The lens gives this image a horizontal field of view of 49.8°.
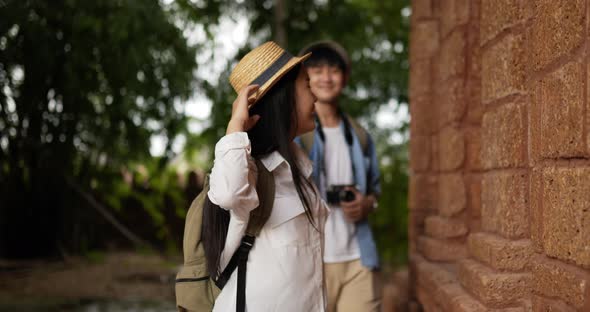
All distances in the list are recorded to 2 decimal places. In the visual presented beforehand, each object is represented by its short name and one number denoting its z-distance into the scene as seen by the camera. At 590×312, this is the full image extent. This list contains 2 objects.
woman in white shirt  2.17
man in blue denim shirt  3.40
